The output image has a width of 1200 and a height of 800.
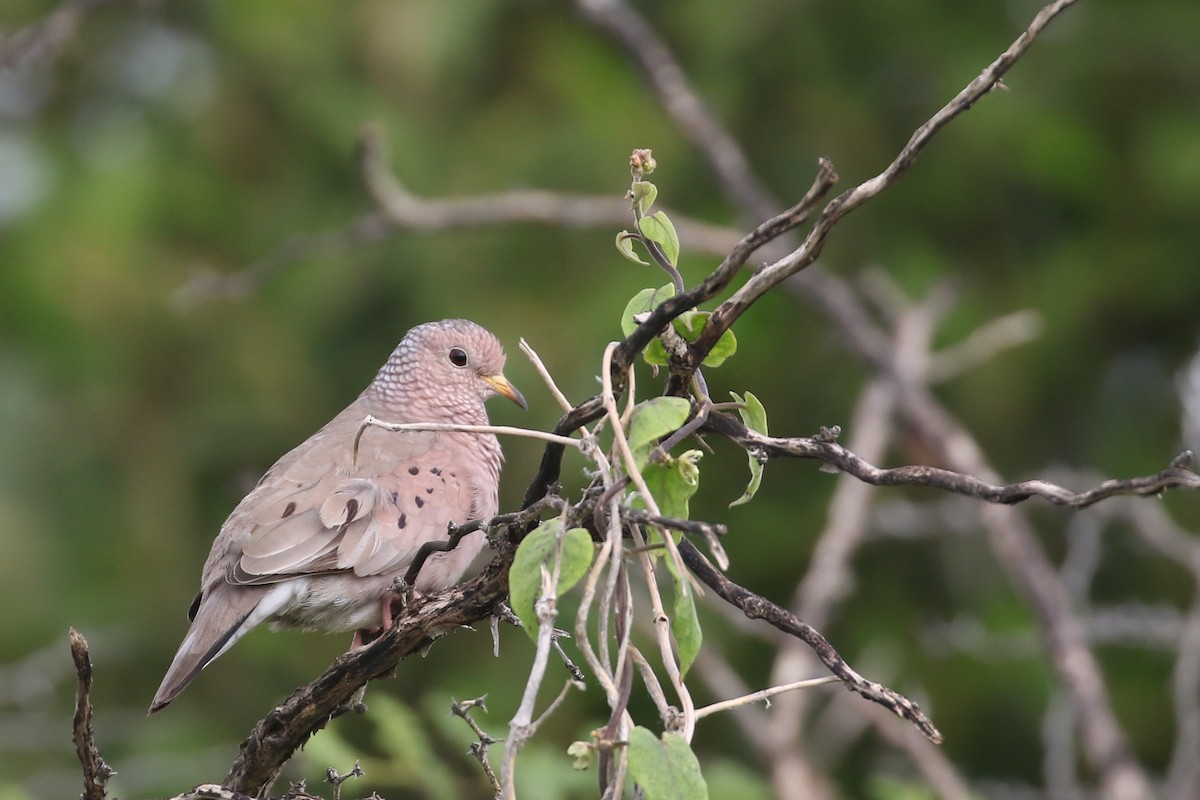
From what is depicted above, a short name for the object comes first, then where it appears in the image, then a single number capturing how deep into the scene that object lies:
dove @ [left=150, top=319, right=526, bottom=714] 7.43
